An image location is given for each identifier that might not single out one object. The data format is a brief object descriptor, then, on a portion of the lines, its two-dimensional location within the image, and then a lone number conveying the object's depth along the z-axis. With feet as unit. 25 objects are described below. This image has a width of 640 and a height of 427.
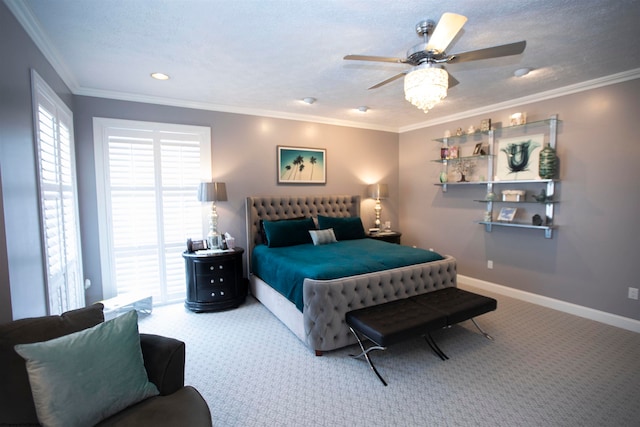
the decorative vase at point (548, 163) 11.52
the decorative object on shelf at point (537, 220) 12.16
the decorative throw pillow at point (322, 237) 13.53
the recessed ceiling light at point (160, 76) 9.81
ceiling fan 5.42
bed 8.57
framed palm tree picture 15.03
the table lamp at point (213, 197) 12.26
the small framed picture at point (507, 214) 13.14
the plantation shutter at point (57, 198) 7.32
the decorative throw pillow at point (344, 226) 14.67
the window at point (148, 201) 11.67
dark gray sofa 4.09
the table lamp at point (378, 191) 16.74
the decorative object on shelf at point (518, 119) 12.46
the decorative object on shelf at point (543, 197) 11.94
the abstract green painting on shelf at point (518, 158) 12.37
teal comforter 9.22
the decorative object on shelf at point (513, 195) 12.69
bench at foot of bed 7.55
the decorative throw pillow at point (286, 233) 13.12
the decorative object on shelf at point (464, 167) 14.93
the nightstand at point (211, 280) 11.81
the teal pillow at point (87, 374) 3.93
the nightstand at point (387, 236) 16.17
